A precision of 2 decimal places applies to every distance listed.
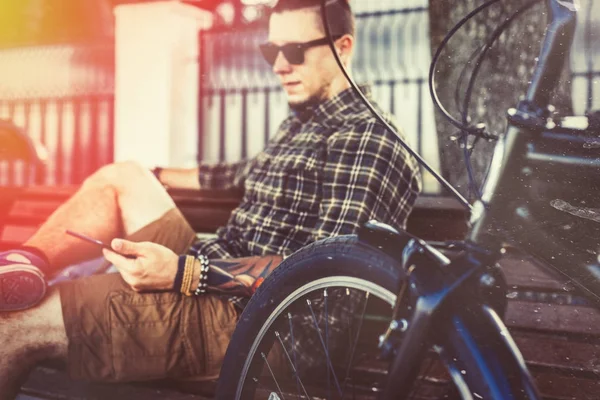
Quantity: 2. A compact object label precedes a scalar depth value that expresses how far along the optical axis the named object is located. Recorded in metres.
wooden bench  1.38
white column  2.35
